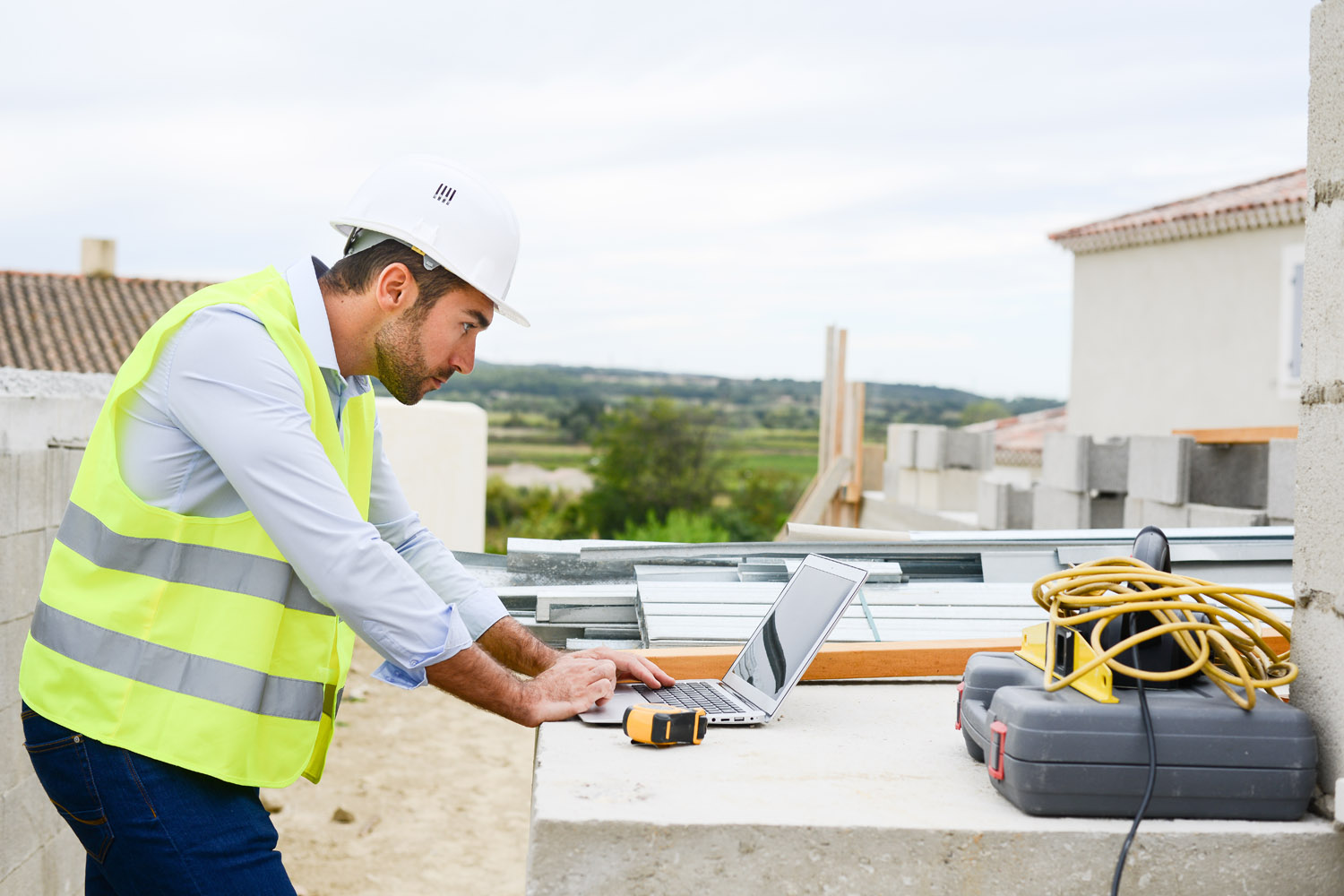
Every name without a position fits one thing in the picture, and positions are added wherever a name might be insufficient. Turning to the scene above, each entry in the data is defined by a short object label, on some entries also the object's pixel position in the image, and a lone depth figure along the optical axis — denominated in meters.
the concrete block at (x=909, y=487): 13.80
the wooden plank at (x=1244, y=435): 7.14
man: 1.95
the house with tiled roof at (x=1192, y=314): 15.68
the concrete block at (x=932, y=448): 13.16
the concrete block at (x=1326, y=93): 1.83
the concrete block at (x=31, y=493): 3.67
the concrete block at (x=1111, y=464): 8.59
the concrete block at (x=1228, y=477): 7.61
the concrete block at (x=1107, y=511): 8.74
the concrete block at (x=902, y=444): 13.74
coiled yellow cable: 1.80
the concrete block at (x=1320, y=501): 1.81
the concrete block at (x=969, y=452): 13.12
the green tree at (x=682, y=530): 30.61
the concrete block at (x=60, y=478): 3.92
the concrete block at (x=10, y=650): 3.50
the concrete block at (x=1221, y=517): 6.69
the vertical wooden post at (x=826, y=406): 17.39
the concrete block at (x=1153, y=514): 7.52
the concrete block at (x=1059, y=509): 8.81
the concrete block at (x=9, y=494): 3.53
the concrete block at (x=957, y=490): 13.16
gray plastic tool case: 1.74
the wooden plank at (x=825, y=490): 15.49
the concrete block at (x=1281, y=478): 6.38
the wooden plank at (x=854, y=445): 15.99
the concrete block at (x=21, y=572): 3.52
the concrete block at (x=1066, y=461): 8.58
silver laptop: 2.27
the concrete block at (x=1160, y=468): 7.46
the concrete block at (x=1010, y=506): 10.24
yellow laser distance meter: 2.05
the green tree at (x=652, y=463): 48.84
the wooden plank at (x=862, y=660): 2.63
